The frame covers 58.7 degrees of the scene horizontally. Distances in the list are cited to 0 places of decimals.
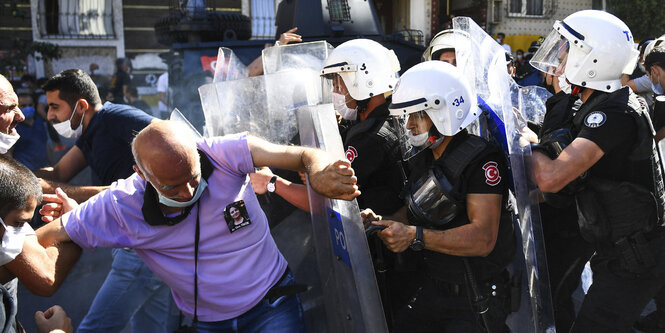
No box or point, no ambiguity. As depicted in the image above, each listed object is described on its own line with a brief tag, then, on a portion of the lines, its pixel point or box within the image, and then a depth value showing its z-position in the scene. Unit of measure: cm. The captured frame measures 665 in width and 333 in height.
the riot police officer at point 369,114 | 282
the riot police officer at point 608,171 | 245
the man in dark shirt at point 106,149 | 346
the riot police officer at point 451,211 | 234
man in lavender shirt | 207
